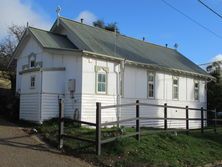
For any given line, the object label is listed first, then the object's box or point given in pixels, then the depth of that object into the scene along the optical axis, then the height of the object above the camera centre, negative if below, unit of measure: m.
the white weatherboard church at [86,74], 14.04 +1.14
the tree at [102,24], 37.35 +9.85
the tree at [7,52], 28.03 +4.69
